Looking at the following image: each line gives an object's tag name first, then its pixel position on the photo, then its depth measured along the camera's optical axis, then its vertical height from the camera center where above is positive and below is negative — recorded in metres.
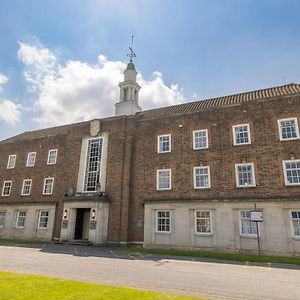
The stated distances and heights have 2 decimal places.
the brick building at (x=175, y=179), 21.78 +4.84
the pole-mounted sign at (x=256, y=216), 20.31 +1.33
